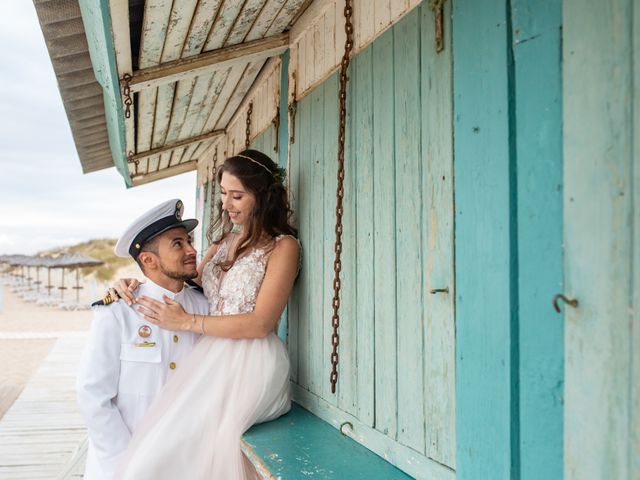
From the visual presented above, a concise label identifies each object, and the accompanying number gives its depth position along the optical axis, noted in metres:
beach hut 1.03
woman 2.10
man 2.27
